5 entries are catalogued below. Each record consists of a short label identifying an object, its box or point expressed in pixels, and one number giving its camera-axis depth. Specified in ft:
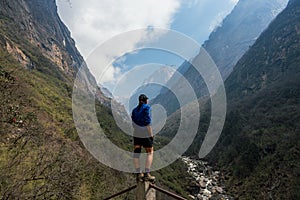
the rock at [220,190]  114.21
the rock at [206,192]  111.08
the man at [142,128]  17.44
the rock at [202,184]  121.32
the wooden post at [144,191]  13.53
